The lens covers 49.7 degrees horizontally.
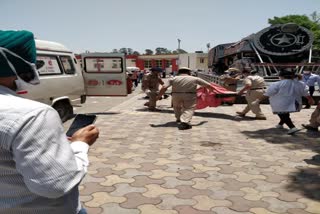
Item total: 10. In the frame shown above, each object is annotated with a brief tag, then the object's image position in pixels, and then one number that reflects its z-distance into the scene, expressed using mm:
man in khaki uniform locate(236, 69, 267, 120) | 8859
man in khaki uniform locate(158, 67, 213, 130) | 7734
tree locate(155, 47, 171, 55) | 118188
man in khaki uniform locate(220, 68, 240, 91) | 12934
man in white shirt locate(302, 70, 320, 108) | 12242
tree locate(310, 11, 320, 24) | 48656
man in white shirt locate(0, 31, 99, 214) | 1057
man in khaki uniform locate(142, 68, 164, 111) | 11211
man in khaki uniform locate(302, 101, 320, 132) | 7091
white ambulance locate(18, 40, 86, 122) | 7844
